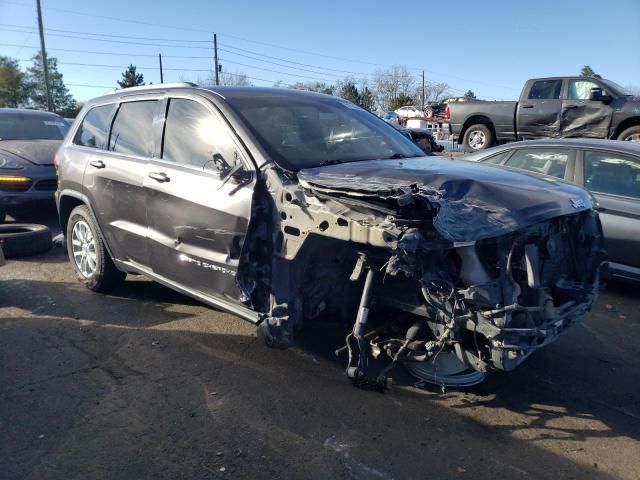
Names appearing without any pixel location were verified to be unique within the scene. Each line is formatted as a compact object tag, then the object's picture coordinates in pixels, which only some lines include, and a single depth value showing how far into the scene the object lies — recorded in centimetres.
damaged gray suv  282
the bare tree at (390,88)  7381
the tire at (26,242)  658
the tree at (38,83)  5978
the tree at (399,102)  5831
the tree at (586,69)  6425
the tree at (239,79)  6088
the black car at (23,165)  781
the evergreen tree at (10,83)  5638
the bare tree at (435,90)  8025
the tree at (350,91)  5313
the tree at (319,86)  5463
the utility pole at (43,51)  3406
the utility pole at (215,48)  5024
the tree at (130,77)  5466
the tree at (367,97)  5997
